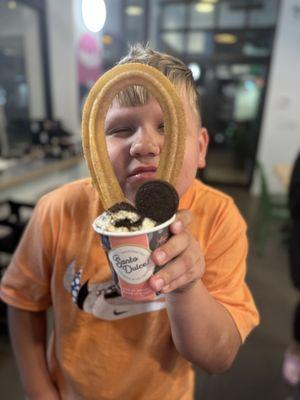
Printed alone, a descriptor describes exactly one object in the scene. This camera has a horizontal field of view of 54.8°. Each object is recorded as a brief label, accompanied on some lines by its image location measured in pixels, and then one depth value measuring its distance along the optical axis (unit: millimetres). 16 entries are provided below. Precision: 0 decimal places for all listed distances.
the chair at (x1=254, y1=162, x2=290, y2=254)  2936
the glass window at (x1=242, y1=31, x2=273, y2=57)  4555
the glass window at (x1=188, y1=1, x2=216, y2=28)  4762
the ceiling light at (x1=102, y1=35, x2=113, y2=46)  4153
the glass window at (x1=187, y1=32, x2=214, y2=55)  4914
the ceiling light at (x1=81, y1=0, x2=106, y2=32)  3510
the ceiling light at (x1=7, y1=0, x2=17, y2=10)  3024
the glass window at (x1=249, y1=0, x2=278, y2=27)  4387
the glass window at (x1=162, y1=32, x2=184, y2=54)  5035
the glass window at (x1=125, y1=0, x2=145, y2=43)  4961
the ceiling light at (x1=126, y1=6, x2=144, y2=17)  4941
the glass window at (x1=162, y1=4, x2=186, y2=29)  4938
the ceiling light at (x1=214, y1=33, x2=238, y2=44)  4801
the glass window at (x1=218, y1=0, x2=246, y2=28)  4609
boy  517
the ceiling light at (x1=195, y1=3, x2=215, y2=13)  4730
